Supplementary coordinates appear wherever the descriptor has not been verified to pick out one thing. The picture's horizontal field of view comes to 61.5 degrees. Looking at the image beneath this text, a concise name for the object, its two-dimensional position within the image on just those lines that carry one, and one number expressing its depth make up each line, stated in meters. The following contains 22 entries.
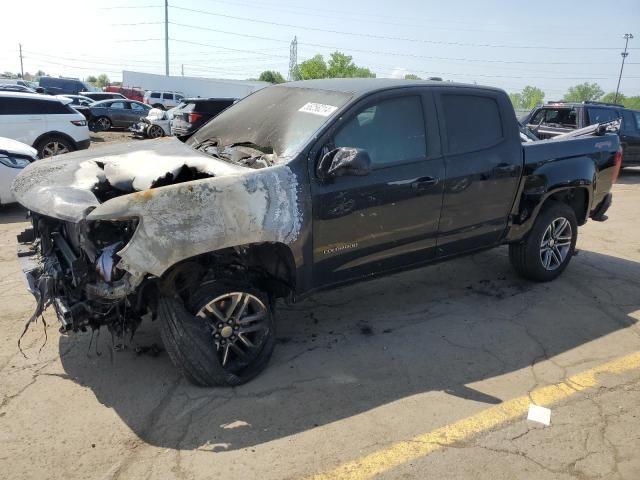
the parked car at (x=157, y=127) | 19.51
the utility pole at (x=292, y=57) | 87.25
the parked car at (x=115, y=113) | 23.06
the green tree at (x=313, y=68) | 79.88
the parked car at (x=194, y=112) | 16.27
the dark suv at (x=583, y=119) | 11.79
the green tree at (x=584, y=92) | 86.44
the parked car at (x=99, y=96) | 29.14
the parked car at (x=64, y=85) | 39.75
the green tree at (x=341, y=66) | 79.50
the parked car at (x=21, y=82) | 35.61
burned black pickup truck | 3.10
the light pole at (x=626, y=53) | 70.94
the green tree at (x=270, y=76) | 91.44
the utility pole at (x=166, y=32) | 61.62
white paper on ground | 3.22
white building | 57.78
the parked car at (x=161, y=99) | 35.97
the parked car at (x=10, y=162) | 7.49
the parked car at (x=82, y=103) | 22.31
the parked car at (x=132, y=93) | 41.03
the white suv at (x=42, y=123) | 10.92
